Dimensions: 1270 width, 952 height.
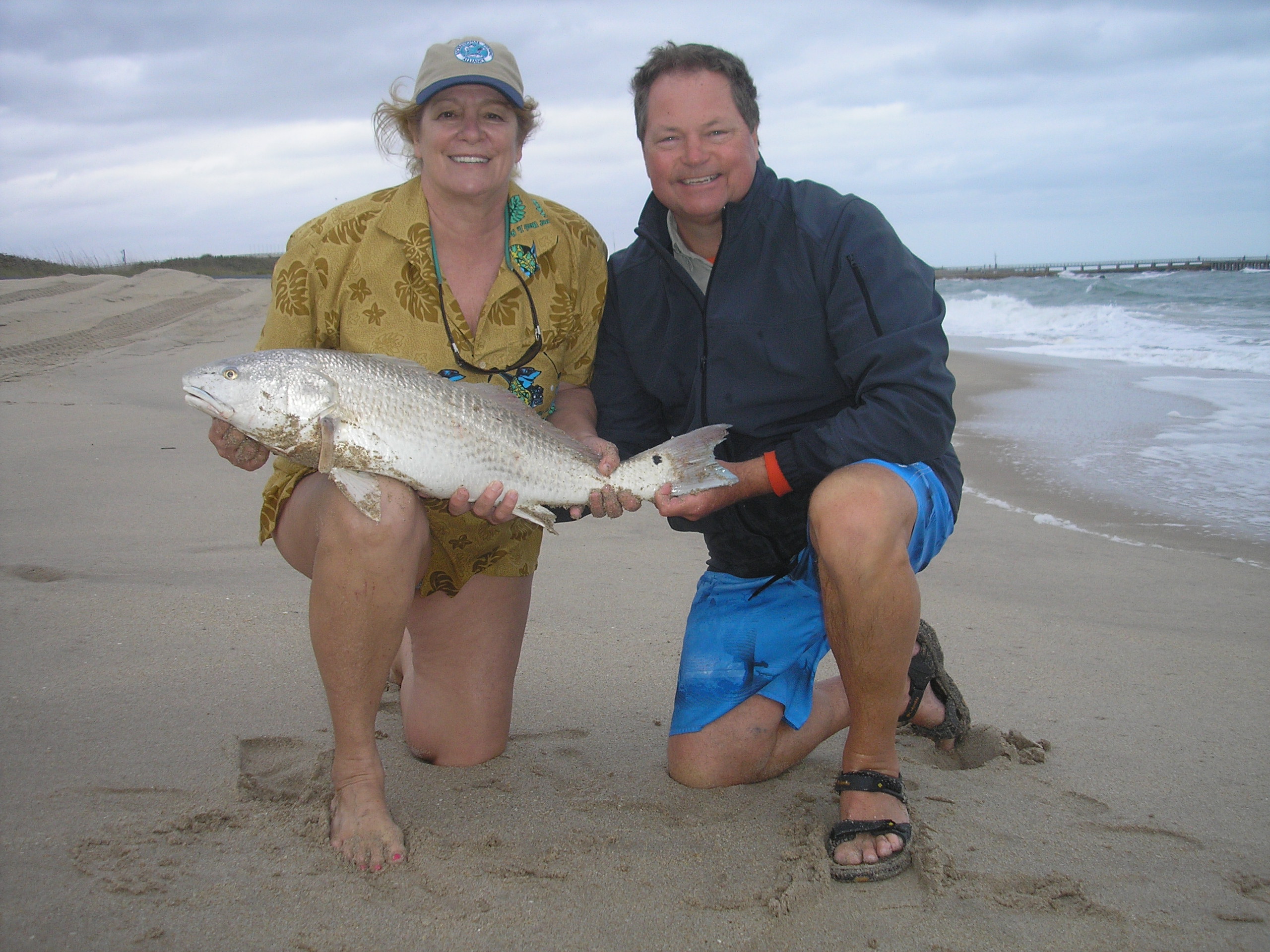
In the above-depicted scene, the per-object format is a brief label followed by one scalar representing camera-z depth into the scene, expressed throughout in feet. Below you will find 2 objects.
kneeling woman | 9.64
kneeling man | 9.16
